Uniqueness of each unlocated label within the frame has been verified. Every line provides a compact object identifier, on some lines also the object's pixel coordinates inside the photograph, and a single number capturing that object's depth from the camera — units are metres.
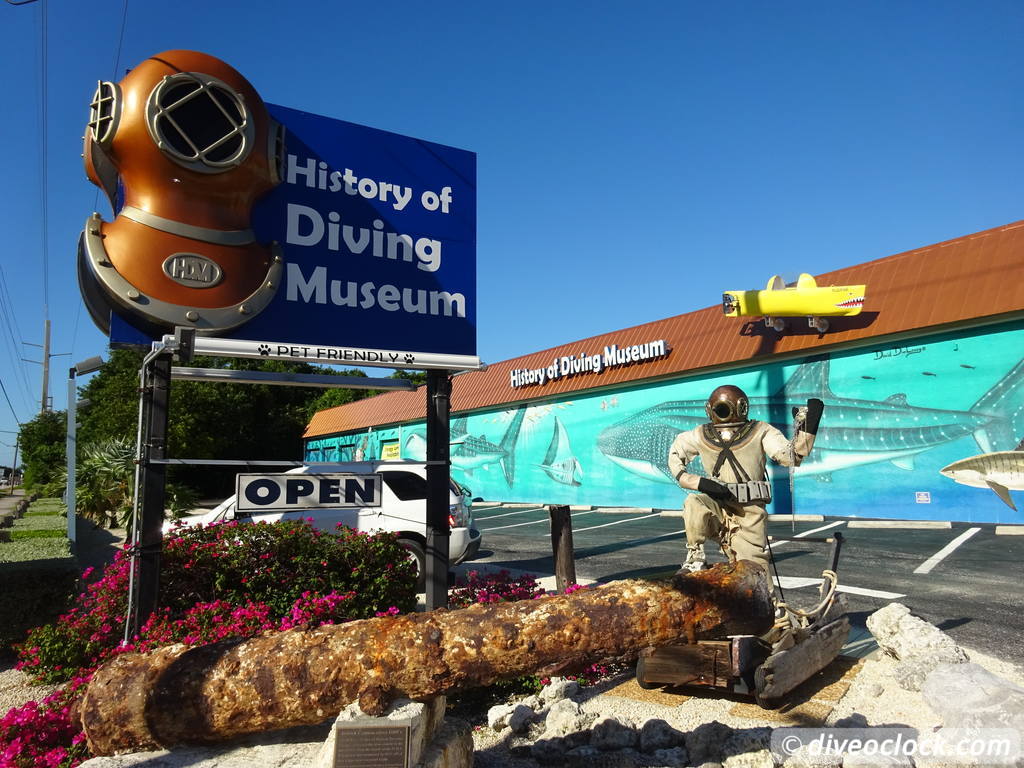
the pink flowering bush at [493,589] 5.88
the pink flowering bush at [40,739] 3.68
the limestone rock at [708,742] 3.66
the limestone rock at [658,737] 3.85
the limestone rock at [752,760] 3.41
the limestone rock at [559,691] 4.89
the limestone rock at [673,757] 3.67
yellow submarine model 13.70
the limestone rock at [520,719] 4.38
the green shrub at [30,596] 6.45
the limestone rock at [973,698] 3.51
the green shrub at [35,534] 11.23
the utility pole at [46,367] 43.56
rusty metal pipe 3.22
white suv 8.13
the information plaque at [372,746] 2.84
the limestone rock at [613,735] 3.87
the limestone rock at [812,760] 3.41
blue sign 5.66
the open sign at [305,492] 5.11
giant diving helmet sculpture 4.84
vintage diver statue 4.95
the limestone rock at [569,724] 4.05
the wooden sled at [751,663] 4.25
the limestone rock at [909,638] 4.86
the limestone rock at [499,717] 4.46
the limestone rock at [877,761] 3.23
